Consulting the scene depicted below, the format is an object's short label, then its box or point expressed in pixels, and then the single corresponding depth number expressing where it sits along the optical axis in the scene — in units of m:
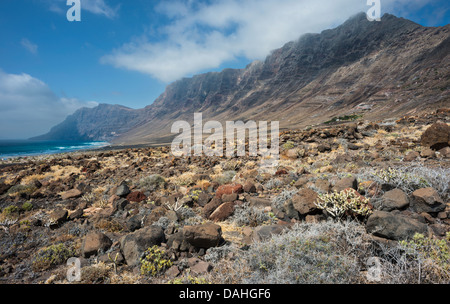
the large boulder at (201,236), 3.46
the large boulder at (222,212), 4.76
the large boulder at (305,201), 3.94
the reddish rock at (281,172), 7.27
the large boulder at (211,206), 5.02
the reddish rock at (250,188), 6.04
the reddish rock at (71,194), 7.55
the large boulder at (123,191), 6.73
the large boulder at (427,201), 3.35
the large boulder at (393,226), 2.81
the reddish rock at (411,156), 6.73
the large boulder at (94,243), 3.64
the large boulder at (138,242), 3.33
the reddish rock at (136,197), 6.34
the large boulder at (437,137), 7.52
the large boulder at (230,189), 5.81
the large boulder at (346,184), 4.21
